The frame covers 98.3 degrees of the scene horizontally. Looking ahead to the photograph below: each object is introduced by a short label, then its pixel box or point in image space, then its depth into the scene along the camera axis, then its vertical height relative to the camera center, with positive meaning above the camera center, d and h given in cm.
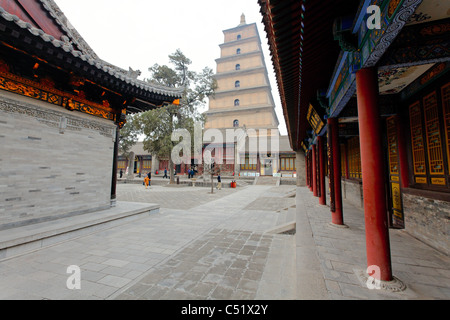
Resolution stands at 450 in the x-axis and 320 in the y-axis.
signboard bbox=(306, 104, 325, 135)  541 +159
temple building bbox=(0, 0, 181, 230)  379 +132
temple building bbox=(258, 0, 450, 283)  209 +132
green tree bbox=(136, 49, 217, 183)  1684 +564
